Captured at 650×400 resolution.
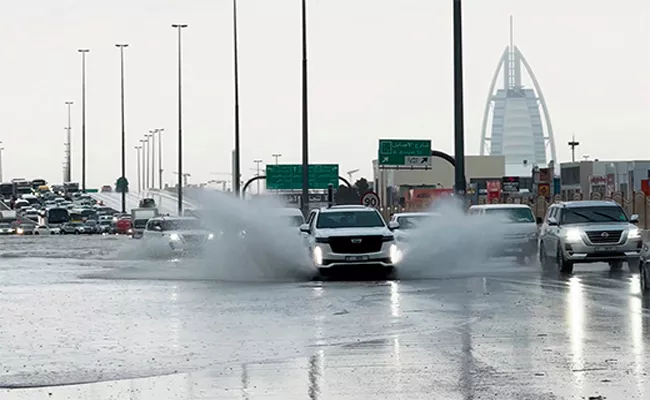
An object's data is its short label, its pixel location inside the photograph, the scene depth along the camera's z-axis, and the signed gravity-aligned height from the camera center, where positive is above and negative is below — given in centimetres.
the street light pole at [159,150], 17286 +502
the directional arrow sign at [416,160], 7706 +157
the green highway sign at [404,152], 7688 +200
